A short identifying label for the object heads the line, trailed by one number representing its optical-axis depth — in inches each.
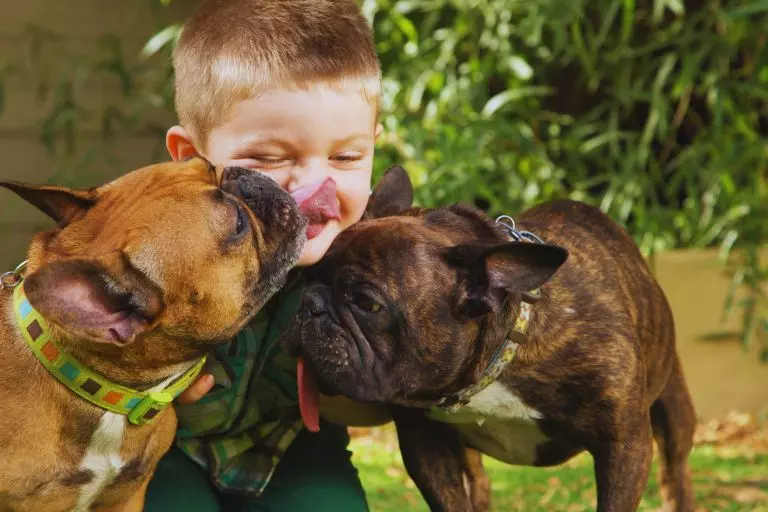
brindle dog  105.3
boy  118.9
